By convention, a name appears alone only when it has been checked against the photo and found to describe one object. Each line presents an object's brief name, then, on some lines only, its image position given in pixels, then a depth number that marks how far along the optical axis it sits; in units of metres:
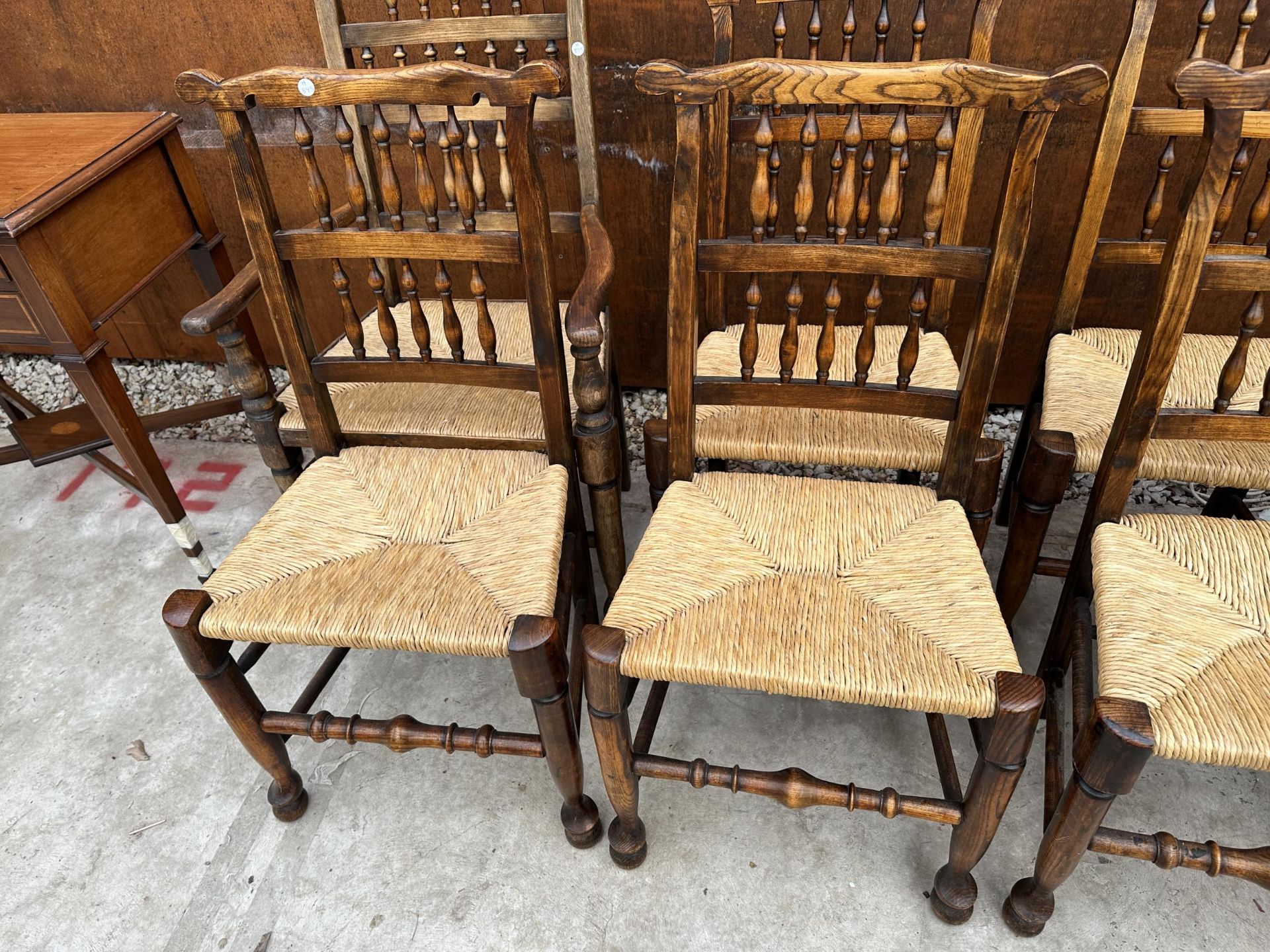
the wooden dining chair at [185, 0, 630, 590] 1.45
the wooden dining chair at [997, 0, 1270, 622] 1.38
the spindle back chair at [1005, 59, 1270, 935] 0.99
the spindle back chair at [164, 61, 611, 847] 1.15
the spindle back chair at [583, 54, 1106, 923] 1.05
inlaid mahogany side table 1.54
